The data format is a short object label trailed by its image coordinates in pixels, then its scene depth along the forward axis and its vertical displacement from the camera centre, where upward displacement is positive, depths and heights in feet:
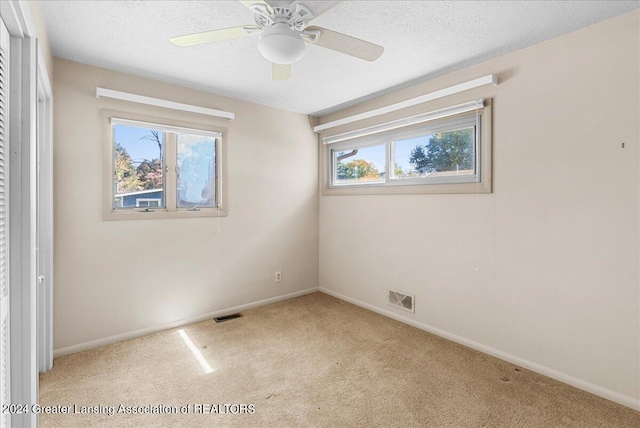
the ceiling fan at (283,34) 4.91 +2.95
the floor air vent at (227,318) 10.50 -3.58
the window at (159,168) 8.90 +1.35
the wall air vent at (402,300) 10.11 -2.92
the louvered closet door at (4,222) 4.04 -0.13
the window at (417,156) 8.43 +1.82
